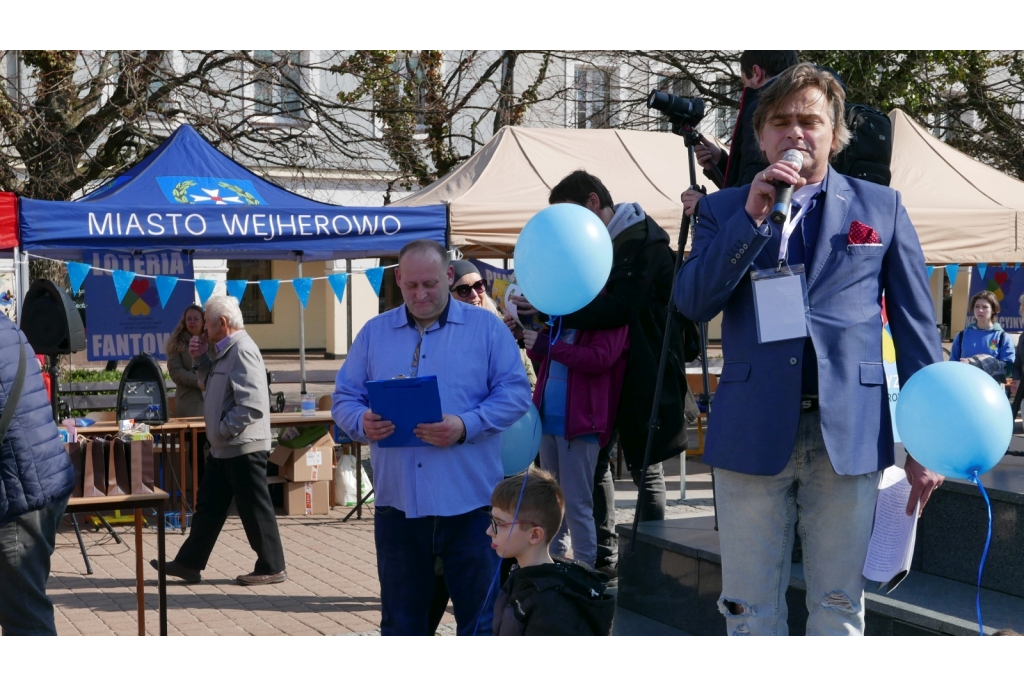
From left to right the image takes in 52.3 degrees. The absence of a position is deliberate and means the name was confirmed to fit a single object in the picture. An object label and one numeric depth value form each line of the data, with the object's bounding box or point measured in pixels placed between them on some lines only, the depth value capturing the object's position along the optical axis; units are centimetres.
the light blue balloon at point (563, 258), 335
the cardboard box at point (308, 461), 887
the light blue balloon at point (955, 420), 250
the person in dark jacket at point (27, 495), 380
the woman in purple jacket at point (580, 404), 466
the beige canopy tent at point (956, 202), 927
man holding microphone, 260
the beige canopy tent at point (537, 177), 867
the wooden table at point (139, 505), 471
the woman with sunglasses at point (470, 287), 535
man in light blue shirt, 371
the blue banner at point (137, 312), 970
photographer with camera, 362
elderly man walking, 666
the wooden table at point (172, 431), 830
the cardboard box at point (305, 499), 898
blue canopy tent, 733
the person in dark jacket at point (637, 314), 459
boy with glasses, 302
